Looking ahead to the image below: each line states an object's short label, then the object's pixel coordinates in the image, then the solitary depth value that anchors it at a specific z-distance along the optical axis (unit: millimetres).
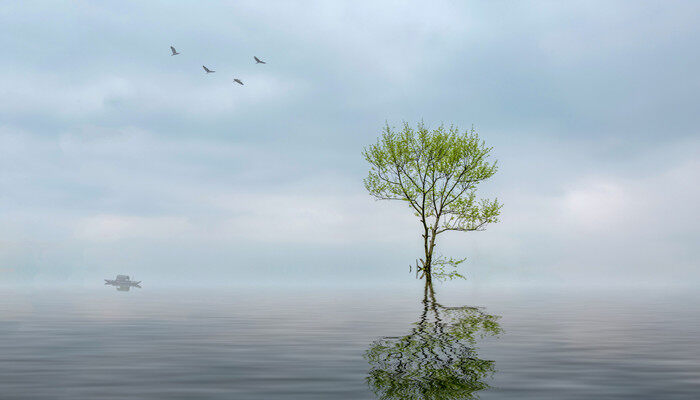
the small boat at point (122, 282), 131250
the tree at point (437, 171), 60125
